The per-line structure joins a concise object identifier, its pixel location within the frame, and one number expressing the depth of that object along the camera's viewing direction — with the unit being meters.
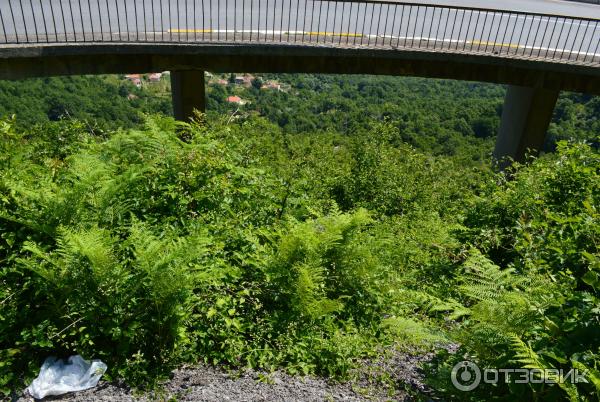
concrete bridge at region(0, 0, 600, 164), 12.07
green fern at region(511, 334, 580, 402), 3.39
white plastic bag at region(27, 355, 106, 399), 4.51
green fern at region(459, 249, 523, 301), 4.95
